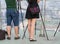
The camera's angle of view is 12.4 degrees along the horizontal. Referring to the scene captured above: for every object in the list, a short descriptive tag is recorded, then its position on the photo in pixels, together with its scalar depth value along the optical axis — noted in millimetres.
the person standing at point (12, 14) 8679
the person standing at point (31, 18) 8359
